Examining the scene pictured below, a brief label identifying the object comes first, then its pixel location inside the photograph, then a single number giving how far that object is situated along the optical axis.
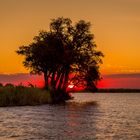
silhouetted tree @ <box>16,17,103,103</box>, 96.81
